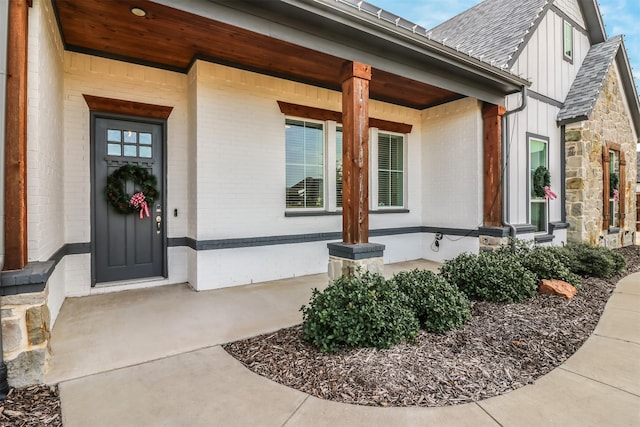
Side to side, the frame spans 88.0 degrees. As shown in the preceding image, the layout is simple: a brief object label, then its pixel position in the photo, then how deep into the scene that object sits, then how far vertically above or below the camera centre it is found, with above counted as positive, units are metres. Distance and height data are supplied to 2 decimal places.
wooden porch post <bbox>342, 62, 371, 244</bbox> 3.98 +0.69
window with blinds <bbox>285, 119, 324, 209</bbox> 5.61 +0.83
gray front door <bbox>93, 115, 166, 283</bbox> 4.50 -0.04
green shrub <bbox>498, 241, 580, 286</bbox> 4.66 -0.77
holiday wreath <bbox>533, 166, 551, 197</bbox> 6.80 +0.60
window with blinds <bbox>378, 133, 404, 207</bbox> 6.77 +0.85
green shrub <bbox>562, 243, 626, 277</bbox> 5.27 -0.84
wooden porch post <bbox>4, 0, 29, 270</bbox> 2.28 +0.48
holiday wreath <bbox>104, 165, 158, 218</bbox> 4.48 +0.32
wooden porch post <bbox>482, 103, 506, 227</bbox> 5.93 +0.85
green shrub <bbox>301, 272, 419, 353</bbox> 2.77 -0.93
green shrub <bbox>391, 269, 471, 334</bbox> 3.20 -0.92
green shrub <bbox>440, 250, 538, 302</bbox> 4.04 -0.85
